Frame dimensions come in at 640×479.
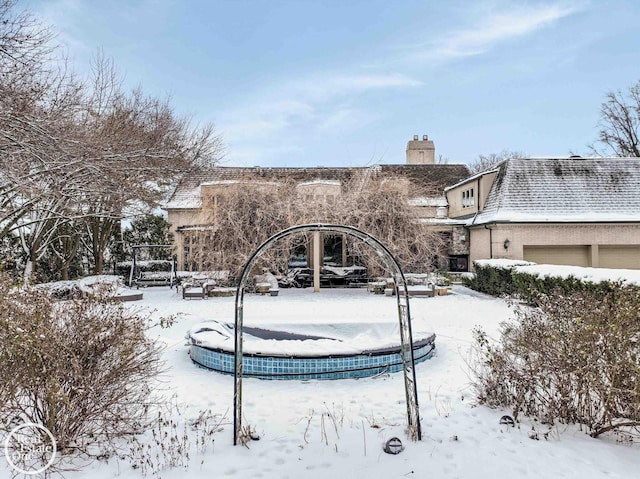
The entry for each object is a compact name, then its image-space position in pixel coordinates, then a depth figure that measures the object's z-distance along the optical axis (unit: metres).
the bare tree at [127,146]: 11.26
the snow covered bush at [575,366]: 3.94
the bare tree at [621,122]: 30.59
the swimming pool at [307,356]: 6.29
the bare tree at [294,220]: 15.70
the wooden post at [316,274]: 15.36
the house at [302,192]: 16.25
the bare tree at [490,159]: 43.22
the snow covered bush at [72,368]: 3.45
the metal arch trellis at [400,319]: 4.16
